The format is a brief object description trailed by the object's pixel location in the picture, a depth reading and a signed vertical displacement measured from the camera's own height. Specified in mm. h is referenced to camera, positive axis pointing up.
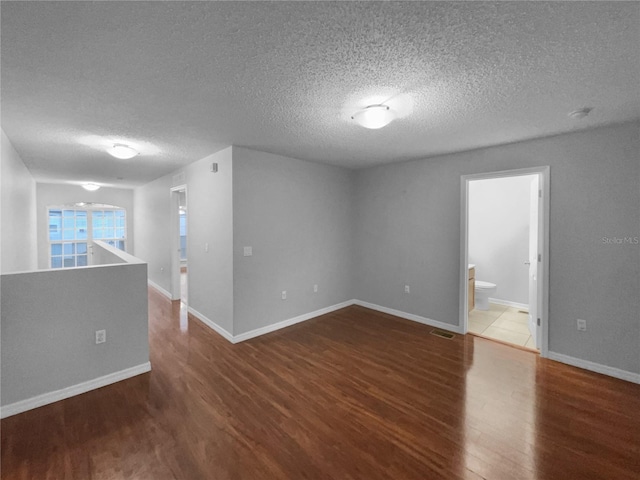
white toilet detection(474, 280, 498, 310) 4695 -1023
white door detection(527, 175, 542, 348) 3282 -475
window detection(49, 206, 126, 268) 7020 +115
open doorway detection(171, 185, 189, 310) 5211 -247
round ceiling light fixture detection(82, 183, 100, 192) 6571 +1185
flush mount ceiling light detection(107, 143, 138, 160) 3213 +999
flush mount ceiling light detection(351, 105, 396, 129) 2209 +984
